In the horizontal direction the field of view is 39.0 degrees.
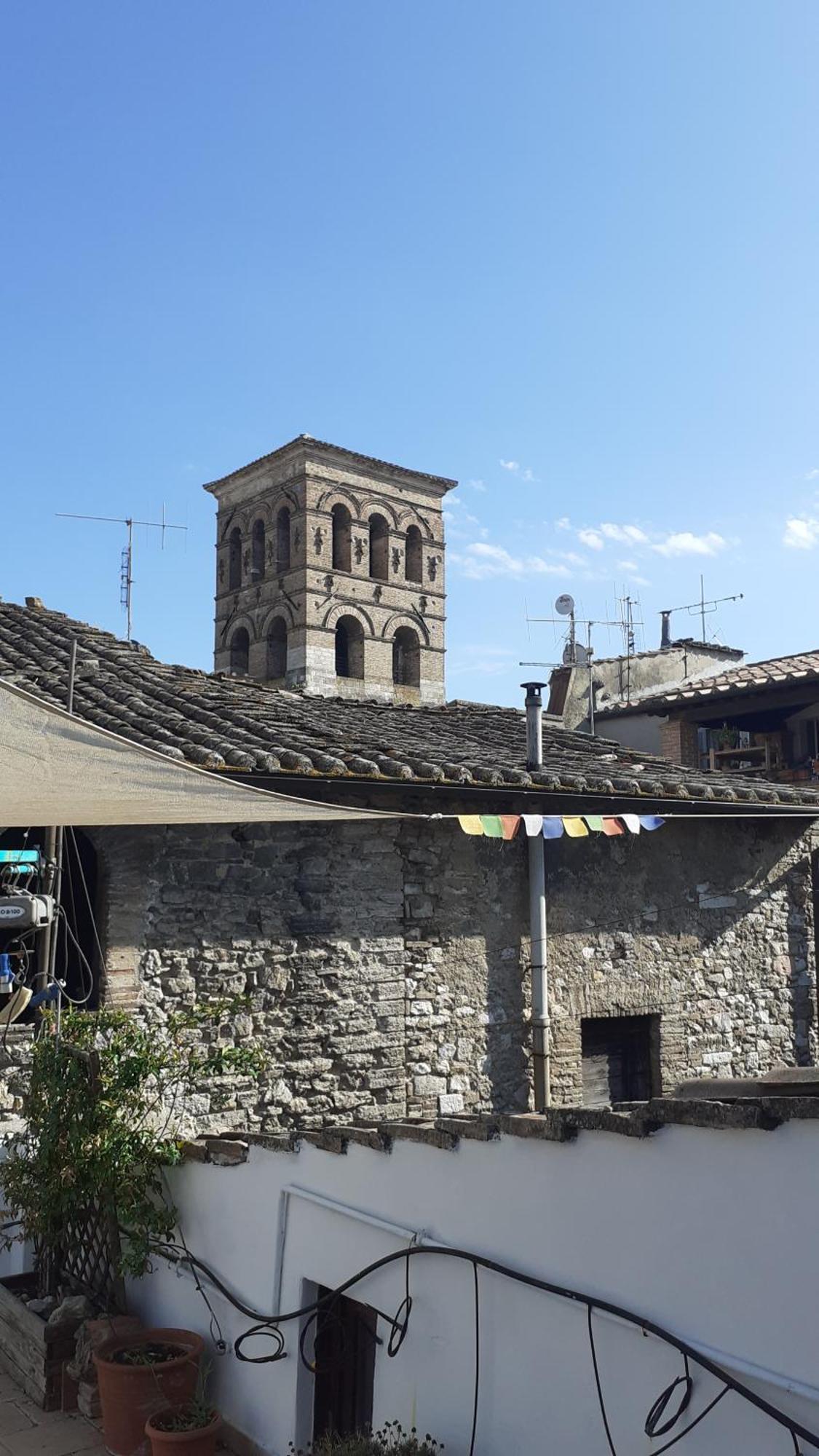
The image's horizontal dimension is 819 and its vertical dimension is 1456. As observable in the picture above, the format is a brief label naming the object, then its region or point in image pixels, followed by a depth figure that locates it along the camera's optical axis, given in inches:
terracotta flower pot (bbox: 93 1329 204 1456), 170.4
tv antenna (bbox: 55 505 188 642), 1037.2
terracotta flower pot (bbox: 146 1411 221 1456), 162.6
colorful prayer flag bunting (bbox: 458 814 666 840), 295.0
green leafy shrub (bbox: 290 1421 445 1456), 141.4
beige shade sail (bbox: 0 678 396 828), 189.9
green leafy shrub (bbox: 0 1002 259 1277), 190.1
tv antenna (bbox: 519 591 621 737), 867.4
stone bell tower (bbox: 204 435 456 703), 1368.1
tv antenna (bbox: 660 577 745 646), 1064.2
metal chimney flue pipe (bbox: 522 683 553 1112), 329.1
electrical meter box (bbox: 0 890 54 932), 206.8
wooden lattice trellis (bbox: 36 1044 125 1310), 194.7
